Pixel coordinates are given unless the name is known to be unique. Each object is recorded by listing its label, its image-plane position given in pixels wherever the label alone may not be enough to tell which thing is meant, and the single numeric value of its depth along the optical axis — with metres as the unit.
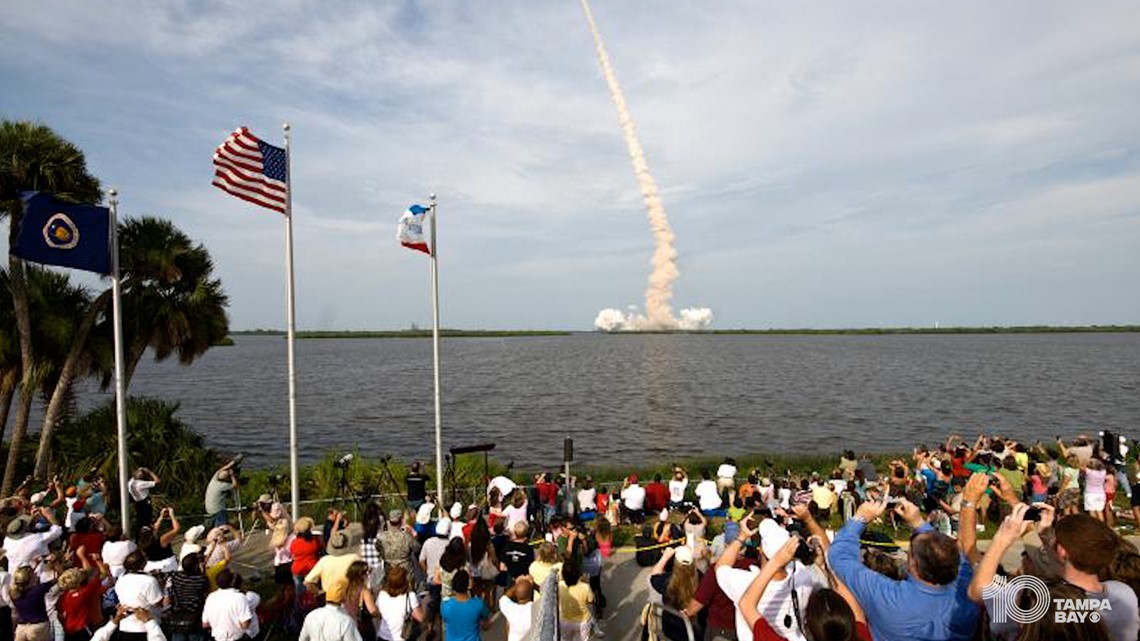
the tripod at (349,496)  13.82
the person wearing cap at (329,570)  5.98
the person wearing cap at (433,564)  7.48
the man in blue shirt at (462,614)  5.66
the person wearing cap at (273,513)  9.12
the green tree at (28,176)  13.38
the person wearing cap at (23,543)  7.32
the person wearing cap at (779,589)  4.96
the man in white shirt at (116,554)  7.46
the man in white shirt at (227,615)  5.86
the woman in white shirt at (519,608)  5.79
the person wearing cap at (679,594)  6.06
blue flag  9.85
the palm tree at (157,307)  16.34
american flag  11.16
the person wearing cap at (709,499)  12.84
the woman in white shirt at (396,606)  6.00
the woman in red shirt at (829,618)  3.34
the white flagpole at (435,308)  13.71
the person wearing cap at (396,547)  7.30
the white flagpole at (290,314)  11.71
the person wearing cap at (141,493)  11.42
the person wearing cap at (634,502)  13.29
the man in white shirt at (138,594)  5.71
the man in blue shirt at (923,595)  3.89
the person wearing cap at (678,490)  13.50
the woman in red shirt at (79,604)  6.17
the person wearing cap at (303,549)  7.54
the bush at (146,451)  15.58
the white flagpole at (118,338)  10.72
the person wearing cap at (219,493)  11.00
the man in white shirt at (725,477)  14.77
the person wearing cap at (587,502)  13.06
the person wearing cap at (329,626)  5.31
